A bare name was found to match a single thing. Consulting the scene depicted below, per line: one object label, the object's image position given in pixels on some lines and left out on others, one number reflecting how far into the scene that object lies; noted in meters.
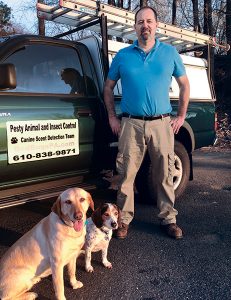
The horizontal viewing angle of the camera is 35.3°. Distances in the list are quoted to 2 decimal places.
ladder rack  3.82
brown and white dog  2.90
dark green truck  3.29
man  3.45
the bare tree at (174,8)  20.67
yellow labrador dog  2.38
